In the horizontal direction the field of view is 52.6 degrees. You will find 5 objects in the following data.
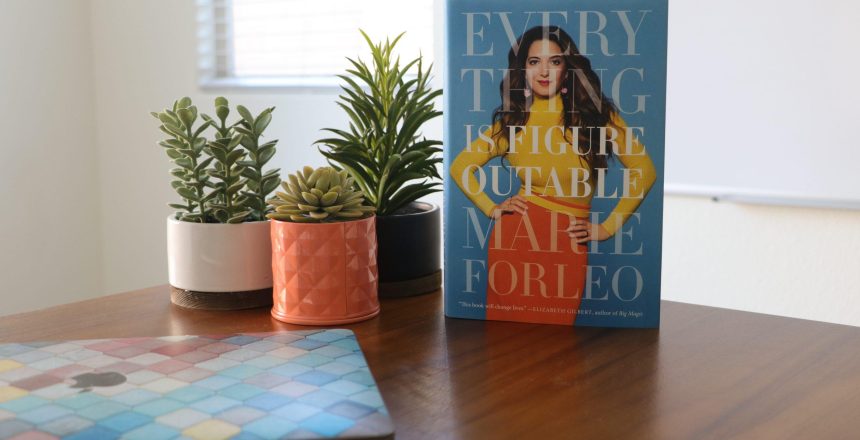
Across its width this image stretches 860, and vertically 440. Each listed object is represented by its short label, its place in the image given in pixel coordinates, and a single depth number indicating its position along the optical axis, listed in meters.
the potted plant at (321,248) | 0.80
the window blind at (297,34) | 2.23
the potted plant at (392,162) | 0.90
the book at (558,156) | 0.79
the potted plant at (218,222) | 0.86
